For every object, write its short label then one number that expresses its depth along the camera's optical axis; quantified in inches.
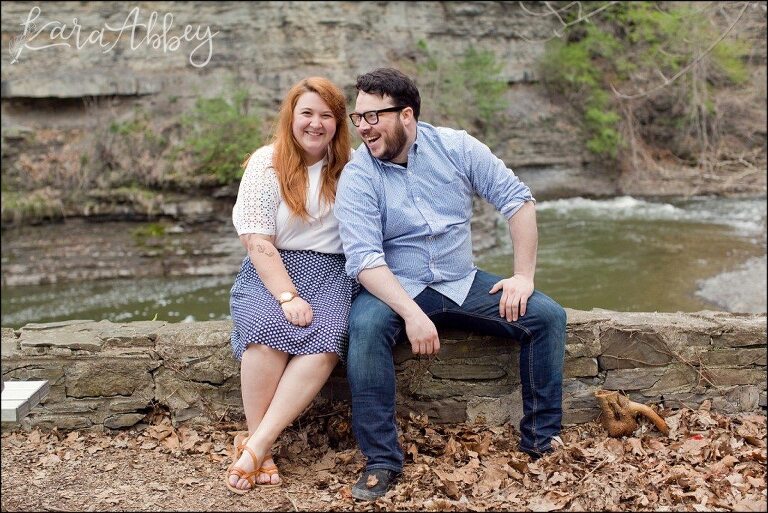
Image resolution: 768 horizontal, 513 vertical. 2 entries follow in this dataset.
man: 124.0
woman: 126.0
